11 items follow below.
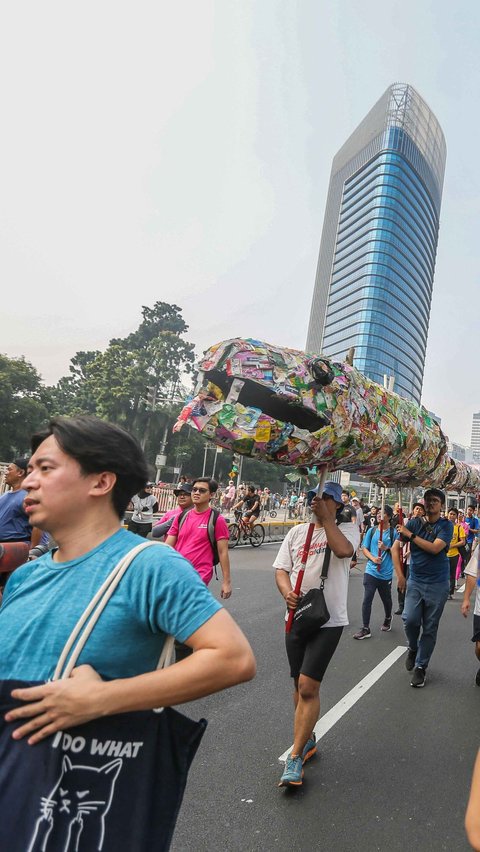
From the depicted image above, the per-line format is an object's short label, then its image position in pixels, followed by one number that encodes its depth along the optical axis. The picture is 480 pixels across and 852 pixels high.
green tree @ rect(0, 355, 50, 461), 35.94
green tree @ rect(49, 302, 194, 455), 46.03
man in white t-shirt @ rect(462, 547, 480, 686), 4.63
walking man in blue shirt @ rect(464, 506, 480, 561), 11.46
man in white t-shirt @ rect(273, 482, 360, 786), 2.98
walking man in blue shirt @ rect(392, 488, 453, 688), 4.90
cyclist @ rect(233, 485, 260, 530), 14.09
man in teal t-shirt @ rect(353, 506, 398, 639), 6.44
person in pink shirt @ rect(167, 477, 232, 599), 4.44
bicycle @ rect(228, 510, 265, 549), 14.11
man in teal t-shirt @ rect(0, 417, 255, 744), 1.07
